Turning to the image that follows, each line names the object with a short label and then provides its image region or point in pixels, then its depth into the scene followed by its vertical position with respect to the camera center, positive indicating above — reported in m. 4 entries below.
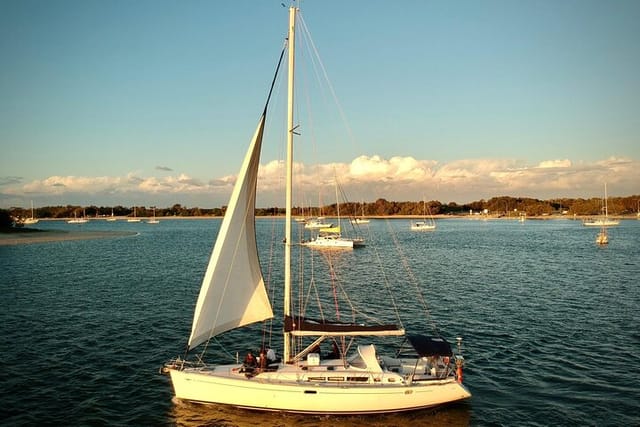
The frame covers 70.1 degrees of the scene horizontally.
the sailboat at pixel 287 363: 16.50 -5.77
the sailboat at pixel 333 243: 84.81 -5.36
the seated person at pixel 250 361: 17.27 -5.56
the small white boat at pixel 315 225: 120.62 -2.91
